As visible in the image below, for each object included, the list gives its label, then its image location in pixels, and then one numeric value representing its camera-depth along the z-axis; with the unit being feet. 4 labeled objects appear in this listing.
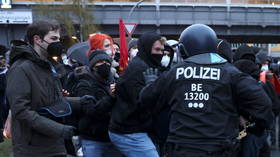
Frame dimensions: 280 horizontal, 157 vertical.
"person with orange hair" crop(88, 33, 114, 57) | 17.02
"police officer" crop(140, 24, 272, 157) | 9.84
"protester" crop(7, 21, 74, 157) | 10.91
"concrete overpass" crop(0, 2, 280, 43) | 127.44
